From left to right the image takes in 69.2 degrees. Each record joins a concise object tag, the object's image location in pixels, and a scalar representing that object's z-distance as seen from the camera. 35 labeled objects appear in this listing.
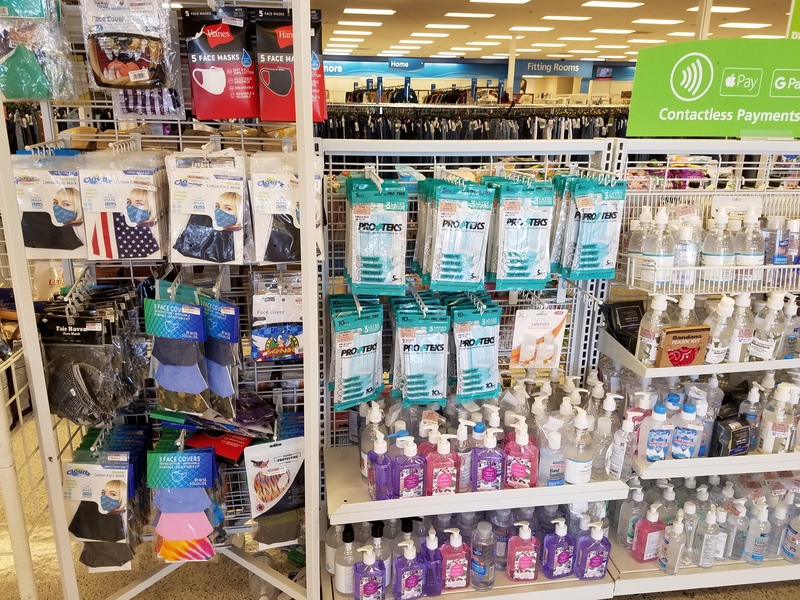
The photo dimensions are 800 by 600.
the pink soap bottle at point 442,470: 1.85
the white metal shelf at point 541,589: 1.97
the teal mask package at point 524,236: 1.74
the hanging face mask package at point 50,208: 1.52
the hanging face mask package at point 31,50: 1.50
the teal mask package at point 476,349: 1.85
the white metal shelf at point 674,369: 1.87
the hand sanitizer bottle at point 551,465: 1.93
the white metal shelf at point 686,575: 2.05
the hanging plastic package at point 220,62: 1.58
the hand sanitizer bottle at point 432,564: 1.91
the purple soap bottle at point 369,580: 1.88
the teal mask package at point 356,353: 1.78
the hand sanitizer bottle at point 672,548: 2.01
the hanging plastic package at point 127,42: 1.51
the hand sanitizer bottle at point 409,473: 1.83
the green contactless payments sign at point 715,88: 1.85
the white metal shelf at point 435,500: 1.84
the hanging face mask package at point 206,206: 1.54
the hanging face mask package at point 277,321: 1.72
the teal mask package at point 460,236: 1.68
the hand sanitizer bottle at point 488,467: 1.89
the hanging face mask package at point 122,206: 1.53
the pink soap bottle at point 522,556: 1.98
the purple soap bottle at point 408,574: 1.88
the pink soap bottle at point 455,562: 1.93
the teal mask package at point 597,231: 1.78
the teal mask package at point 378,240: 1.68
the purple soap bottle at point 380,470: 1.82
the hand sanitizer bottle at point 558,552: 1.99
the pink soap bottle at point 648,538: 2.08
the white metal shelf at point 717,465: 1.97
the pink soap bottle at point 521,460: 1.89
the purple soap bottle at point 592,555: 1.99
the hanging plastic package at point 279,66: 1.58
